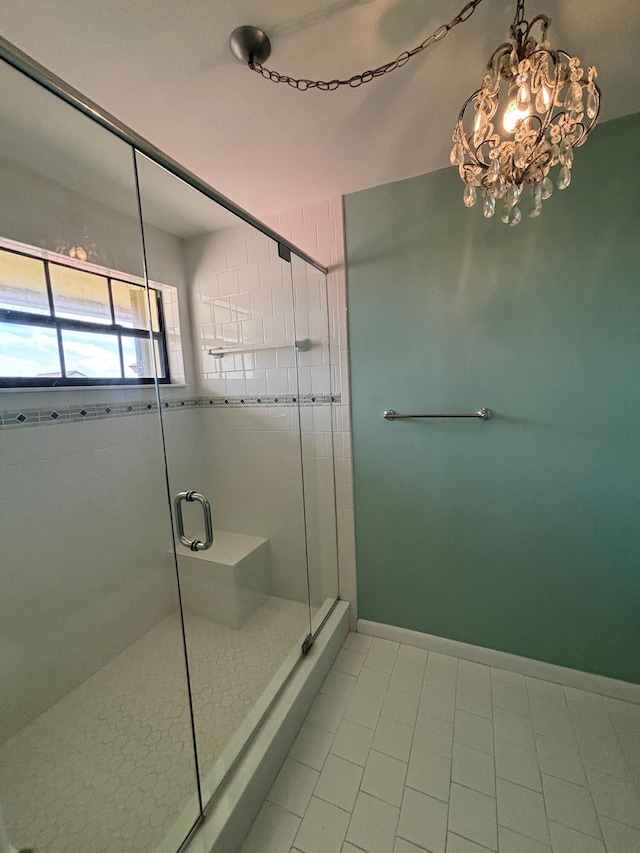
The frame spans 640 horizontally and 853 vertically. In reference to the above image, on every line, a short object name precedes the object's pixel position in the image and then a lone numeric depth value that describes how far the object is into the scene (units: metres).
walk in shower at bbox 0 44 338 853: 1.13
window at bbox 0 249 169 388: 1.28
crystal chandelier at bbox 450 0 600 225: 0.73
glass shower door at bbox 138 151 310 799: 1.73
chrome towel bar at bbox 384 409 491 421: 1.60
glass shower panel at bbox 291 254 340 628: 1.72
